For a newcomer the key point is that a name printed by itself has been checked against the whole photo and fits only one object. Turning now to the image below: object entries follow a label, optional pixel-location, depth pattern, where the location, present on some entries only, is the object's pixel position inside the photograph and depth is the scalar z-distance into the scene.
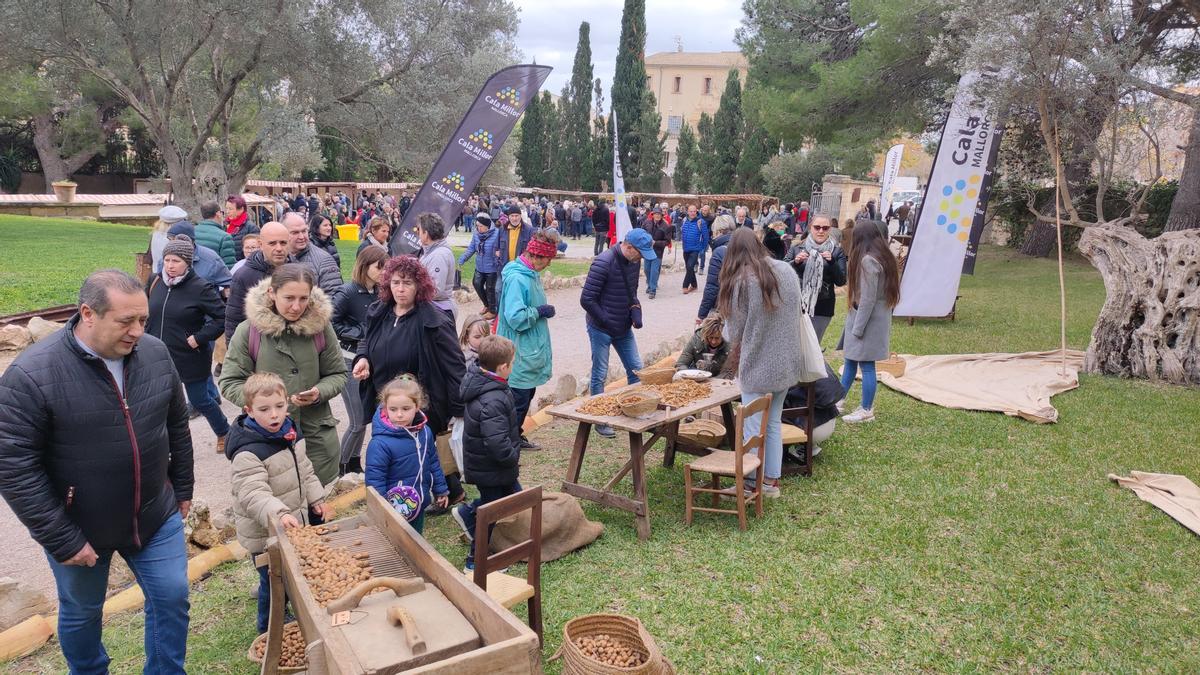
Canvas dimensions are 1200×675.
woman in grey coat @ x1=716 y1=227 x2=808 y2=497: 4.95
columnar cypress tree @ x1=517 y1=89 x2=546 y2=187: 49.09
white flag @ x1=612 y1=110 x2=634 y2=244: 14.47
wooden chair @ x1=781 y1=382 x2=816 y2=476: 5.62
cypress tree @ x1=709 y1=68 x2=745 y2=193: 45.69
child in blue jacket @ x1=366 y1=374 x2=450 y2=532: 3.94
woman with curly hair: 4.64
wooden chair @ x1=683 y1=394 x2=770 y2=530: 4.79
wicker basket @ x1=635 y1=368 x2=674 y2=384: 5.82
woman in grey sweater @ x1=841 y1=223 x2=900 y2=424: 6.40
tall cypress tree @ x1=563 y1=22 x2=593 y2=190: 48.44
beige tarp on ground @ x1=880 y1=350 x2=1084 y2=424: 7.61
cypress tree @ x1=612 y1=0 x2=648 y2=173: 47.06
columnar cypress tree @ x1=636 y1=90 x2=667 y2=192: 46.34
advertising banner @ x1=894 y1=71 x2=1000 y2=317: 10.55
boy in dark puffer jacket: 4.12
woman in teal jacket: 5.63
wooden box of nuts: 2.36
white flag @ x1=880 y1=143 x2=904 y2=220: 18.58
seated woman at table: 6.40
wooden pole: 7.68
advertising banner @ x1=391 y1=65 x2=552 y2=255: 8.57
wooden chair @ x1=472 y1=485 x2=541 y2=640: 3.19
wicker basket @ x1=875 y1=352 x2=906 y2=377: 8.60
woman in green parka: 4.05
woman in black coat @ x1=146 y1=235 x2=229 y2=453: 5.48
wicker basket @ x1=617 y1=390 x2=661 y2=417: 4.80
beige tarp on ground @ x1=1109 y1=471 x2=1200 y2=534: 5.06
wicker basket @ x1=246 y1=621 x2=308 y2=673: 3.45
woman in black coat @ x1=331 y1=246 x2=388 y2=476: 5.50
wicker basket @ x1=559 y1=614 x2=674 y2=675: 3.03
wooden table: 4.77
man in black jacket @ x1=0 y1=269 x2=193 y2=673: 2.62
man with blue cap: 6.54
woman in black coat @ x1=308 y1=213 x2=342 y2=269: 7.74
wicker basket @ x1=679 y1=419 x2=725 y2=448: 5.91
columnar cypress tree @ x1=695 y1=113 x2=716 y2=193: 46.59
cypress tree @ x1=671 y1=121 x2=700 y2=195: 48.00
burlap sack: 4.44
